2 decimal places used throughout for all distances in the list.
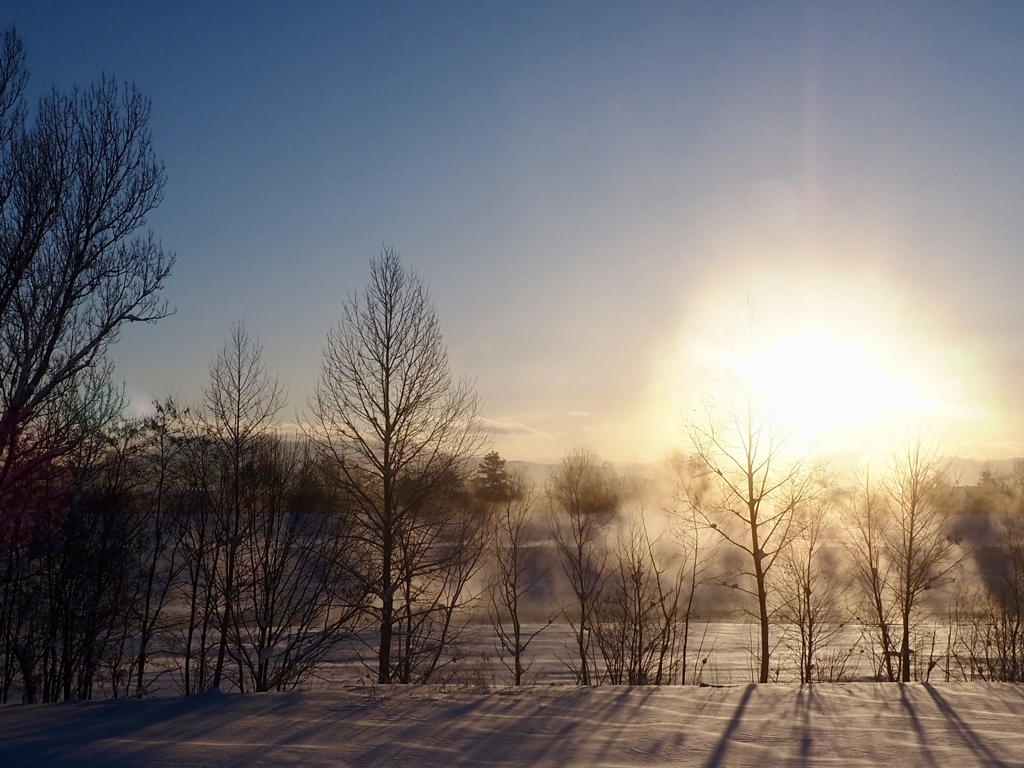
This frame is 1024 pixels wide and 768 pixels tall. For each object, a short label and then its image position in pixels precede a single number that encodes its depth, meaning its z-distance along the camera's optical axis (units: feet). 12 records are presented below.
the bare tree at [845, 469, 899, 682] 69.77
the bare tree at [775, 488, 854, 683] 66.09
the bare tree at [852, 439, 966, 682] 68.80
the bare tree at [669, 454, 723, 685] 55.72
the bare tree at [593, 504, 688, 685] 56.24
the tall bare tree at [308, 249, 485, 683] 52.54
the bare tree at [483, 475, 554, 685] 67.62
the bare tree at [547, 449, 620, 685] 65.43
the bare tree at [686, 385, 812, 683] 49.62
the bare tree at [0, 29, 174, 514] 36.73
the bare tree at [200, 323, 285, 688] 65.51
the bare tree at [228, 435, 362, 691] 58.75
